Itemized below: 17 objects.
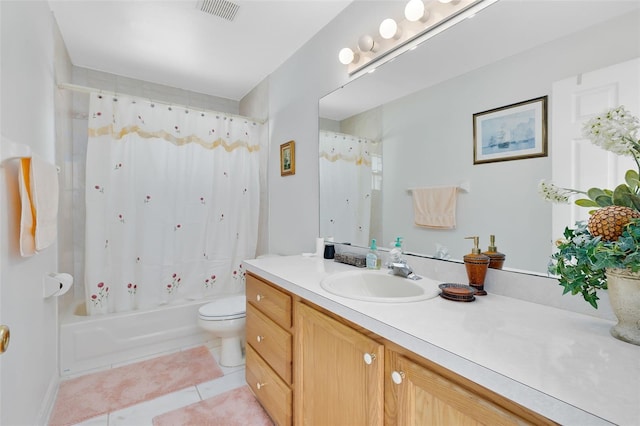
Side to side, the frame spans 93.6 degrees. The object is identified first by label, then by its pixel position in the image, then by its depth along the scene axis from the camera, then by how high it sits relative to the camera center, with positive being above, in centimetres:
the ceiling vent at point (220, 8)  182 +127
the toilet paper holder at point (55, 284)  164 -40
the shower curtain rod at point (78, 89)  210 +89
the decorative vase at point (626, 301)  67 -20
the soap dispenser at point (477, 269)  108 -20
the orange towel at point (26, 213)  112 +0
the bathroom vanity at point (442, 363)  54 -33
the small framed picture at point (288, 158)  241 +45
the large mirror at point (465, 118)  95 +44
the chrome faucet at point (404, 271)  130 -25
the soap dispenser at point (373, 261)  153 -24
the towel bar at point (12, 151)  96 +21
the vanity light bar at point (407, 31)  126 +88
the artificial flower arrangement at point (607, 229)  65 -4
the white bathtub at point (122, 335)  208 -92
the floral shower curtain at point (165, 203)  226 +8
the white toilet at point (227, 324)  207 -77
